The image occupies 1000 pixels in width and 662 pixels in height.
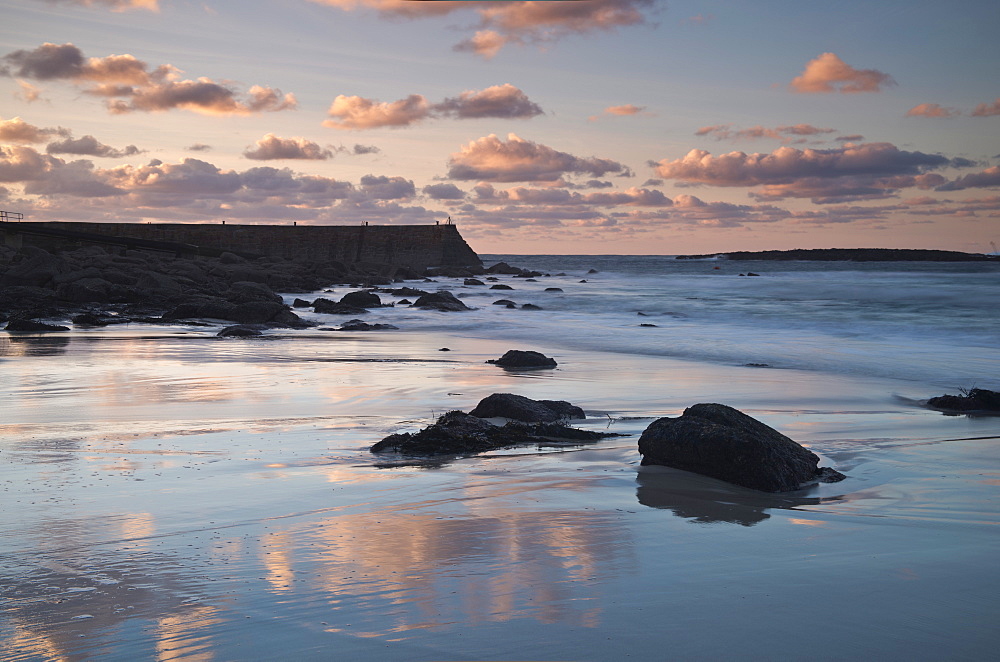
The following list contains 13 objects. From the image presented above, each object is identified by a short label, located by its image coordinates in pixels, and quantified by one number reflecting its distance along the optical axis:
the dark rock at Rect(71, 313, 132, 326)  12.88
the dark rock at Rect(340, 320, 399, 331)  13.93
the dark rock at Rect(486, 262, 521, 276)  56.41
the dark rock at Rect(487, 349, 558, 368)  9.00
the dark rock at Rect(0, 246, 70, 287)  17.58
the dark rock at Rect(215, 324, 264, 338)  11.98
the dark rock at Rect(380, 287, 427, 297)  24.01
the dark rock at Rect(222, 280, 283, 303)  17.53
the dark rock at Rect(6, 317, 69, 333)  11.70
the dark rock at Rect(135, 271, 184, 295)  18.19
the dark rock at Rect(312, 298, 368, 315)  17.58
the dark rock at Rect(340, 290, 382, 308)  19.28
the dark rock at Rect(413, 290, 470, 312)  19.45
